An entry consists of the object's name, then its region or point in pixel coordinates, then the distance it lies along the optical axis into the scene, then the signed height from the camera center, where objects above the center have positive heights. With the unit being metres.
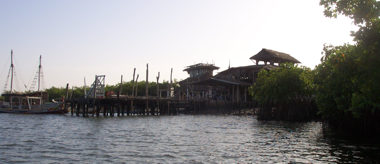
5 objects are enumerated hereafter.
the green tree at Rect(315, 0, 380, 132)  16.22 +1.92
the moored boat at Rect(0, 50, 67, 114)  67.81 +0.15
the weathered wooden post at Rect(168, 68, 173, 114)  68.92 +4.10
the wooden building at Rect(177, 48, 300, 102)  65.31 +4.75
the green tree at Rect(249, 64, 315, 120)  43.59 +1.36
